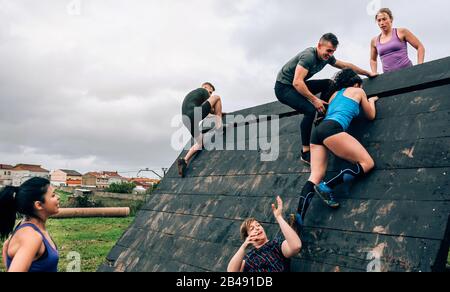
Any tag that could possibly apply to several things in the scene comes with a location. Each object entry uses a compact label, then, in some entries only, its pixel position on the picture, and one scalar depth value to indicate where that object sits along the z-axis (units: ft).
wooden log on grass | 75.20
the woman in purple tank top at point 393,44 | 17.50
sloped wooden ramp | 8.75
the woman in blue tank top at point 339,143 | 10.93
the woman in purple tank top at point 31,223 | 8.74
